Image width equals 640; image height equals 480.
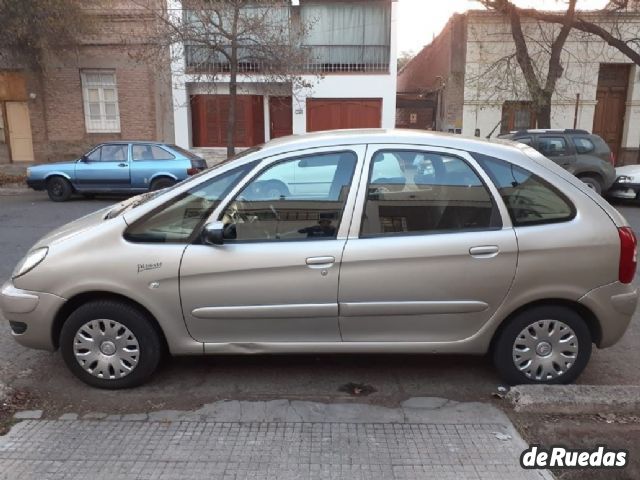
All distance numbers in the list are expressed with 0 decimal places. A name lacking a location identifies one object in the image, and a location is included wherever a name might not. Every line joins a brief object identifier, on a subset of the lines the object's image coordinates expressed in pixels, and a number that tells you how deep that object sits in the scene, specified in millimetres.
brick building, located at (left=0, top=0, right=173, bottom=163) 18156
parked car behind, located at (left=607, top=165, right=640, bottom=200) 11953
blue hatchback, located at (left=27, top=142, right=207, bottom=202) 12727
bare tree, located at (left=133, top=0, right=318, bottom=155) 14398
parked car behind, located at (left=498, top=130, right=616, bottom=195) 11758
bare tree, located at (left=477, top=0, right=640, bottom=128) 14164
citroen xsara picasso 3459
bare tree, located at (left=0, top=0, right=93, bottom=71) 14023
